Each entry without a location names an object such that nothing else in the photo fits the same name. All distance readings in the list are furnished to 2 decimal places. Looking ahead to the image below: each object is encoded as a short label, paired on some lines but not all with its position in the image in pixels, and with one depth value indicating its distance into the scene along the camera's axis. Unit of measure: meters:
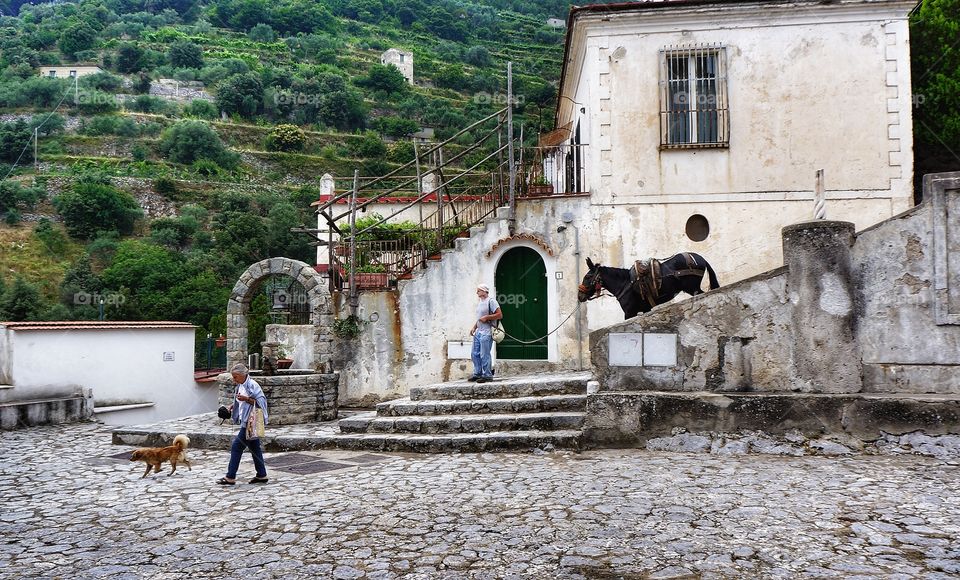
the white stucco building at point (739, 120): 13.69
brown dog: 8.57
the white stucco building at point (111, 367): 14.77
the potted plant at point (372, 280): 14.42
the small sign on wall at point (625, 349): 9.18
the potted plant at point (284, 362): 14.16
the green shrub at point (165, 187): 56.78
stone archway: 13.38
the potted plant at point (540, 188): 14.72
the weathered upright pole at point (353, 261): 14.18
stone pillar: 8.64
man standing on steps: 11.29
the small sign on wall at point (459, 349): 14.20
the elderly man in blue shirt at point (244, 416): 7.97
